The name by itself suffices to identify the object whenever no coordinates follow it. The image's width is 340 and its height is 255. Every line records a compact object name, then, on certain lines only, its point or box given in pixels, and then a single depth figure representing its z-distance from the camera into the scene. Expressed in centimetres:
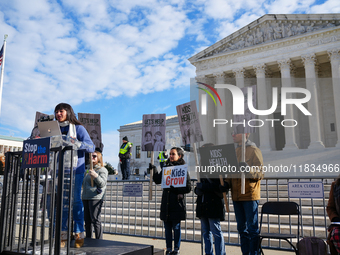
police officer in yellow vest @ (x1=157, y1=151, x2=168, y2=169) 1511
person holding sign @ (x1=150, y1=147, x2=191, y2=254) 479
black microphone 341
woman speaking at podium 339
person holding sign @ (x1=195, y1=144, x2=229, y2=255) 427
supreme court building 2192
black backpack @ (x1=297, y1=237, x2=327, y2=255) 361
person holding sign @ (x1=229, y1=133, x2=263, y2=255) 411
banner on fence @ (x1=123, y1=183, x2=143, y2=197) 670
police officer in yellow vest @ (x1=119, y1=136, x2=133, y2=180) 1217
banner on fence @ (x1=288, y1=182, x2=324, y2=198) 491
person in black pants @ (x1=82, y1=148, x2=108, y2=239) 498
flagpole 1580
